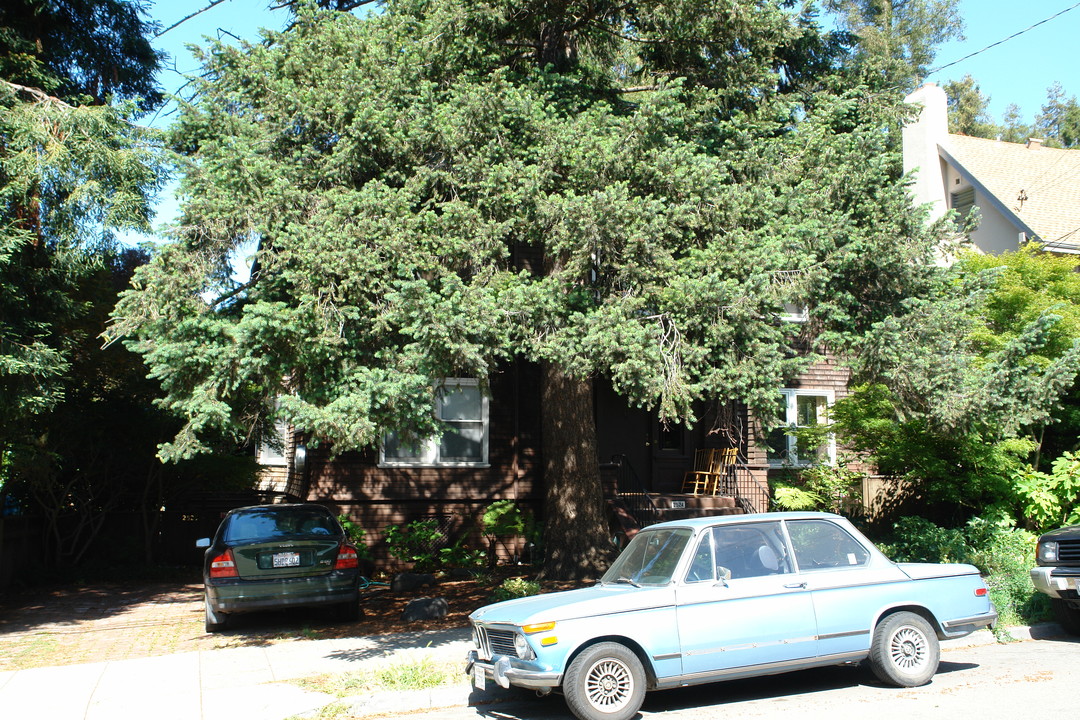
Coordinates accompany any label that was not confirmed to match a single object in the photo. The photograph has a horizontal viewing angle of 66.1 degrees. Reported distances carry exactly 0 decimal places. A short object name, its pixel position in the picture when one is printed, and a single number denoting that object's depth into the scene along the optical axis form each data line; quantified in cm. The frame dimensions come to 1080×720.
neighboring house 1877
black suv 864
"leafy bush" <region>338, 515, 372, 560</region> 1431
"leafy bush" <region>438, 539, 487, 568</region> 1465
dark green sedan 985
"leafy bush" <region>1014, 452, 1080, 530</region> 1102
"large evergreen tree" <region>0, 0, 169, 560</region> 1012
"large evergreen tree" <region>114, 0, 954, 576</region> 772
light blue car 630
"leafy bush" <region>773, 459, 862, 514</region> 1437
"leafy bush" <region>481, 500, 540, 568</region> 1482
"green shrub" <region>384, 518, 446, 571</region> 1450
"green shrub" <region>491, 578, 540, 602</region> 1136
